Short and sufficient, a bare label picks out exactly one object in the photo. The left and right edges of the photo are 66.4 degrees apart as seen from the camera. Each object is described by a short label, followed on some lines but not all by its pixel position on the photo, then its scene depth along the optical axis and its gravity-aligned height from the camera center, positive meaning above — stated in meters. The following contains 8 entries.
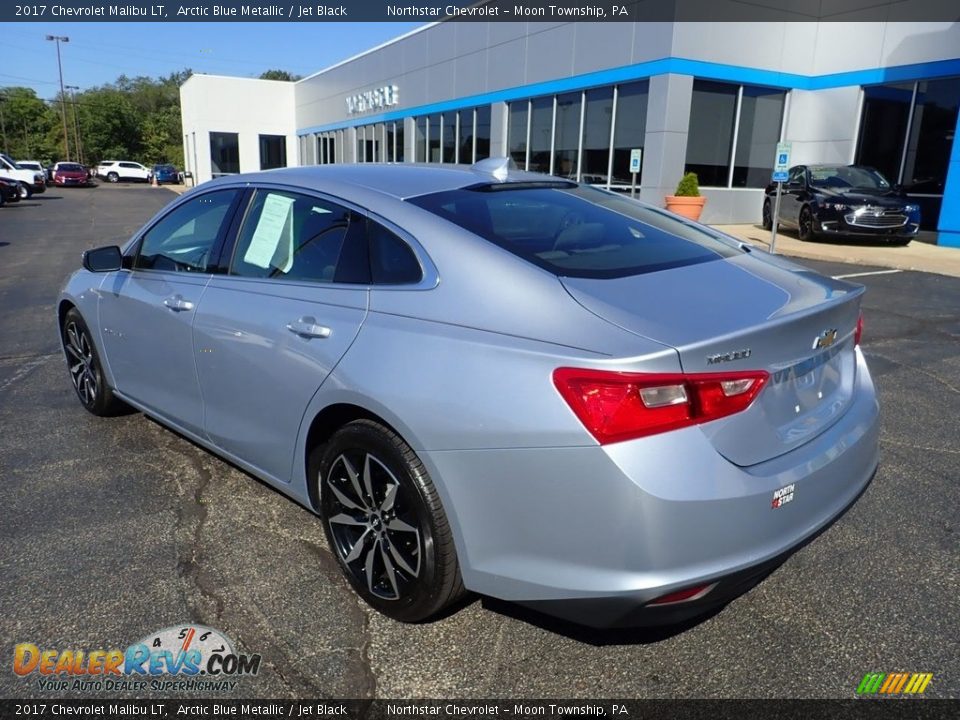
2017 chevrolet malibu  1.99 -0.64
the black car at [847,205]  14.59 -0.38
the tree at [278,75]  114.38 +14.35
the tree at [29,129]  83.19 +3.68
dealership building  17.00 +2.06
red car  46.94 -0.73
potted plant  17.42 -0.41
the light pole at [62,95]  74.51 +6.68
